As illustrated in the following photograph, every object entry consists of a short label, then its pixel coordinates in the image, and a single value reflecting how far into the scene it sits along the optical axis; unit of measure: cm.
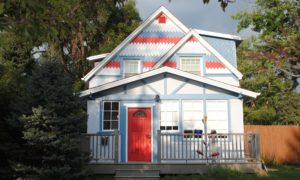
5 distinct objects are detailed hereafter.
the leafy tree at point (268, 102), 3037
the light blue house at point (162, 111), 1614
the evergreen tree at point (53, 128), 1204
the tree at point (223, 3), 456
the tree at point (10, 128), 1242
